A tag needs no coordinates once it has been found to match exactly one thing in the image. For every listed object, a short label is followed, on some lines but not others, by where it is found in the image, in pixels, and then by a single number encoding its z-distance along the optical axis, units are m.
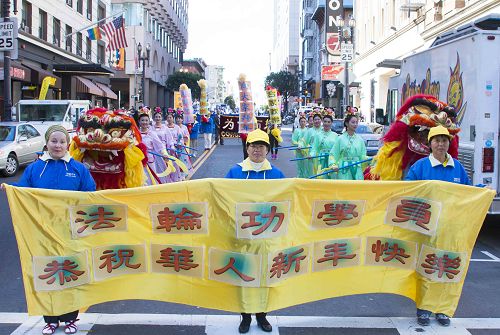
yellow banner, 4.98
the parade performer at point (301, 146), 13.96
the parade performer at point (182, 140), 15.43
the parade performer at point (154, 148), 11.20
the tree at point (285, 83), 108.31
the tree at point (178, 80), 75.75
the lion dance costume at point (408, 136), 6.97
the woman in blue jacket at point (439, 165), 5.65
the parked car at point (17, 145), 15.98
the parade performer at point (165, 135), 13.20
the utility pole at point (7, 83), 22.14
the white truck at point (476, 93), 7.93
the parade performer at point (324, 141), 11.68
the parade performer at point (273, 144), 23.69
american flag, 32.91
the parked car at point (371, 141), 20.53
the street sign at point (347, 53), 29.20
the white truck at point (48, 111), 20.59
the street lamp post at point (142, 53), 44.98
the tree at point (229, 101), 165.61
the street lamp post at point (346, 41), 29.31
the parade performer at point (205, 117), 28.28
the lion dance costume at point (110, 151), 7.09
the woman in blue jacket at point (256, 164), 5.49
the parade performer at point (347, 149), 9.41
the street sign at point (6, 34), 21.08
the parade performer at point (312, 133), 12.97
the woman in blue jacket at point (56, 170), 5.25
